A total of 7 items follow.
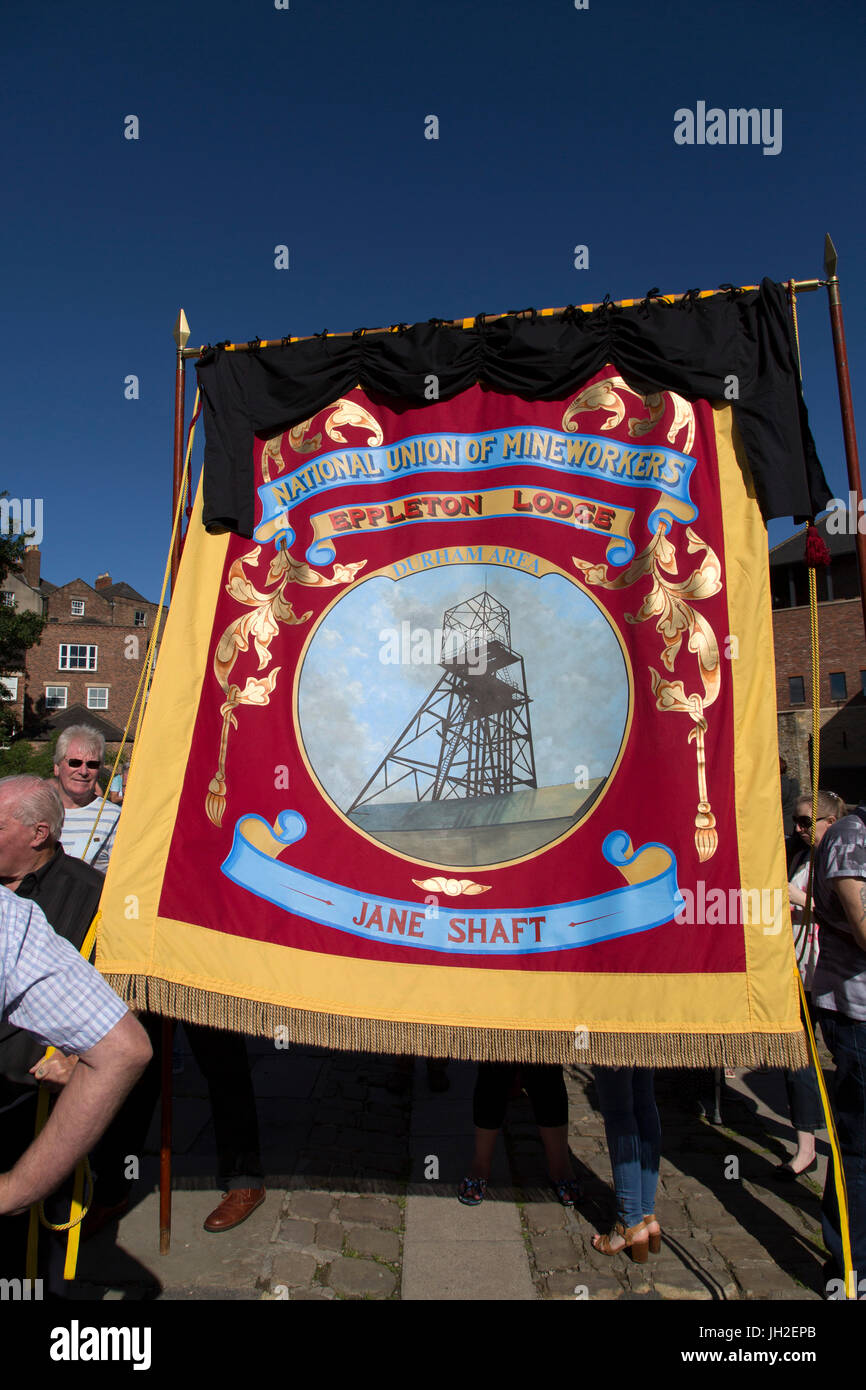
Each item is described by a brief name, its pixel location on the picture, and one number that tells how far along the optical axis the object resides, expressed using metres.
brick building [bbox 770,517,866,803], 29.33
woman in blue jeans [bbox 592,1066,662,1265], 3.12
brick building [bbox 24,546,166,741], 38.50
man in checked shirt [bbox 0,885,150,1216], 1.63
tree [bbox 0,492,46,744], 28.83
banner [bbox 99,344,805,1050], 2.96
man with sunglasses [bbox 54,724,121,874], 3.94
